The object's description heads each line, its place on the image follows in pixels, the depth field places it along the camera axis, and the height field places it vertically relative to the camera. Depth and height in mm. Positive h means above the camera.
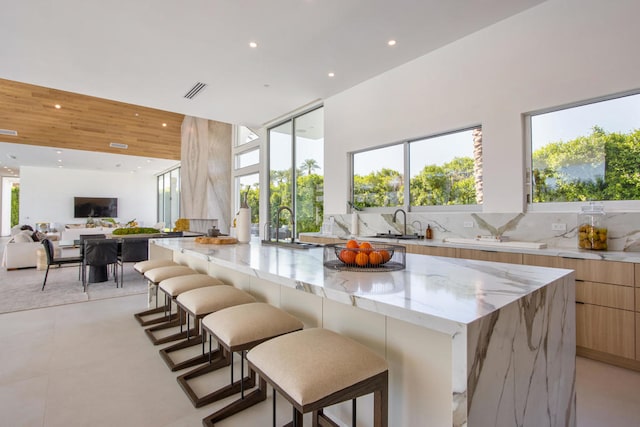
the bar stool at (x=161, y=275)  2688 -521
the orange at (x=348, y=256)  1512 -201
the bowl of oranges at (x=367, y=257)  1489 -206
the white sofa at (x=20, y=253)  5891 -689
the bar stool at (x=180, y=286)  2264 -524
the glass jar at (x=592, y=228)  2434 -116
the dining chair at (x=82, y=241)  4950 -417
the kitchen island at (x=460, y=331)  823 -424
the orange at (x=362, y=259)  1482 -211
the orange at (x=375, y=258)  1489 -207
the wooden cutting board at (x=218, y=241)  2793 -226
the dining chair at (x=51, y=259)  4527 -643
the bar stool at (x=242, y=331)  1415 -547
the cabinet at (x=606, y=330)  2080 -816
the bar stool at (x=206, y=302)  1836 -530
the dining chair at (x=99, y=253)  4598 -543
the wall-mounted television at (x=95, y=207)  12914 +419
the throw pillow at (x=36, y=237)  6496 -432
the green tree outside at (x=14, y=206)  14750 +539
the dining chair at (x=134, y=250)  4770 -517
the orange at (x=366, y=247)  1508 -161
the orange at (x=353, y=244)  1560 -149
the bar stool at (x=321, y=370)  955 -517
